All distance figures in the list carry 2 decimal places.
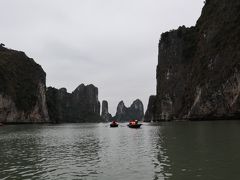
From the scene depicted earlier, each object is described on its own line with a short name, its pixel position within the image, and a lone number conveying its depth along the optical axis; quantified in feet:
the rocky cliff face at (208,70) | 187.46
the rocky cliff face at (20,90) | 296.79
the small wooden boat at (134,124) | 172.72
